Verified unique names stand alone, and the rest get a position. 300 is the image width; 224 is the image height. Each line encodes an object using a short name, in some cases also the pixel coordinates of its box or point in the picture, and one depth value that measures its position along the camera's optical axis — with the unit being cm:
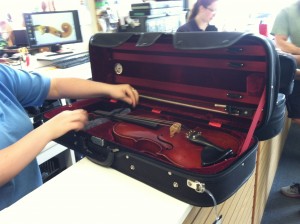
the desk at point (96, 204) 54
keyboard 184
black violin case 59
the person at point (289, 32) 164
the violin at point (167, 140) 67
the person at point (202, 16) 201
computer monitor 184
